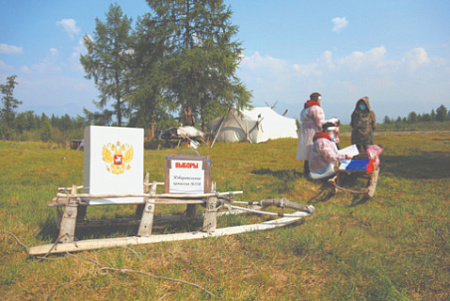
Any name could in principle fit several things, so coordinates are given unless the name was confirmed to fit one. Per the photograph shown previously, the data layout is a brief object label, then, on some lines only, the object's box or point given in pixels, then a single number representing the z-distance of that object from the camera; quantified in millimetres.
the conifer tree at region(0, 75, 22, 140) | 36625
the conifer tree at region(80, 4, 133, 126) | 30297
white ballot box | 3648
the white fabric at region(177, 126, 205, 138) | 22203
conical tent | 24391
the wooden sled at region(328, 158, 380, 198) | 6398
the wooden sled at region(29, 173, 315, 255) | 3480
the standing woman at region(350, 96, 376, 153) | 7496
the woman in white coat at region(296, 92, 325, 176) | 7552
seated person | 6867
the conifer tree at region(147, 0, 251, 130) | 23484
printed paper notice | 4148
